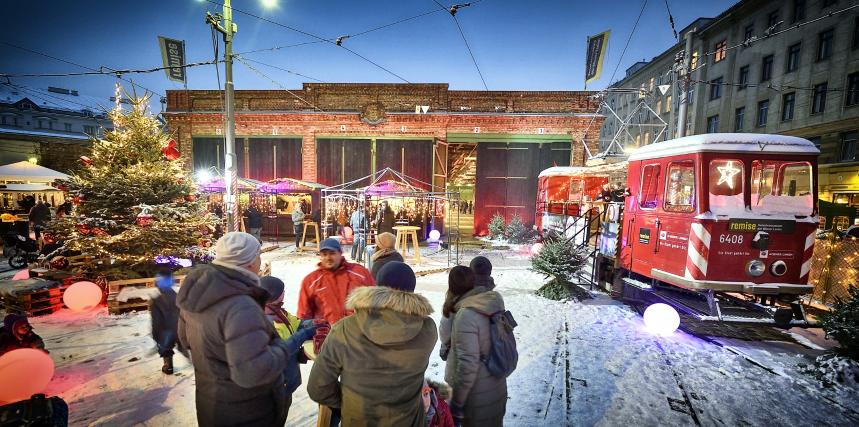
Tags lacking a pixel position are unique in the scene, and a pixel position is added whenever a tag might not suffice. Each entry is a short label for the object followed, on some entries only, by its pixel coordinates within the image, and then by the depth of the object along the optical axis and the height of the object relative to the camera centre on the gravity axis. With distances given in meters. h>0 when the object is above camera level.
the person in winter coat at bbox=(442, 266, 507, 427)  2.41 -1.28
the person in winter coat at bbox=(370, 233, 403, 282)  4.72 -0.90
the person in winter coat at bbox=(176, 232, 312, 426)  1.90 -0.90
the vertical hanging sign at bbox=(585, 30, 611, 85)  13.40 +5.70
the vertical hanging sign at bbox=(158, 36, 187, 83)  13.25 +5.30
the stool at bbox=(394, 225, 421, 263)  11.11 -1.49
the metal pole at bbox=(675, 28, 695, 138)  10.02 +3.20
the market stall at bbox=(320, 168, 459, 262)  12.76 -0.95
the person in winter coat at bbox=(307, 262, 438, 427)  1.77 -0.92
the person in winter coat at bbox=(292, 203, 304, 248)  13.28 -1.23
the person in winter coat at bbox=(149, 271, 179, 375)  4.12 -1.64
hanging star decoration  5.75 +0.45
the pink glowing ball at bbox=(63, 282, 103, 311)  6.30 -2.19
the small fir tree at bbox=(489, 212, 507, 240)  16.31 -1.69
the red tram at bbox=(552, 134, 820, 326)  5.52 -0.33
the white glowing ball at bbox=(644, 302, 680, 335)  5.94 -2.17
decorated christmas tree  6.73 -0.46
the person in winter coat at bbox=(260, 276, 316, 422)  2.34 -1.17
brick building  16.50 +2.88
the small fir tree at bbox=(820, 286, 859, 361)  4.36 -1.62
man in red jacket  3.61 -1.07
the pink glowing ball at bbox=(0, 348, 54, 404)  3.29 -1.97
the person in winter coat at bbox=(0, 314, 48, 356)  3.62 -1.69
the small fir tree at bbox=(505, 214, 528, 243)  15.96 -1.82
